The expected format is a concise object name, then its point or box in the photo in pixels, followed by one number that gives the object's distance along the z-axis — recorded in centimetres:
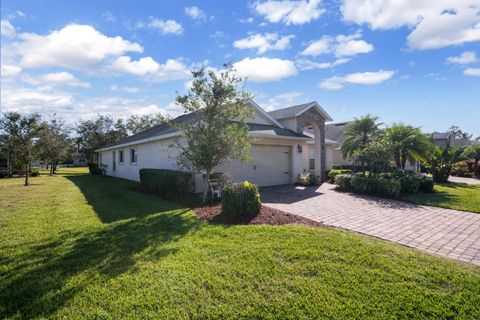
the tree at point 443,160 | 1652
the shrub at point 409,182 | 1205
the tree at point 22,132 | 1561
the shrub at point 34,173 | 2427
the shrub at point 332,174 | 1625
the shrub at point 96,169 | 2498
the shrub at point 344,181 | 1299
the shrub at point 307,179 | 1444
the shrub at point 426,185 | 1260
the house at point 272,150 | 1291
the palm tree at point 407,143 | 1419
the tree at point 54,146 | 2477
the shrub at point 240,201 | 698
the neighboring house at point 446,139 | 4233
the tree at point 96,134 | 3688
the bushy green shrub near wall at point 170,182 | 1020
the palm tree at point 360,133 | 1593
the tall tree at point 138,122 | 4225
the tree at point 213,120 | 855
